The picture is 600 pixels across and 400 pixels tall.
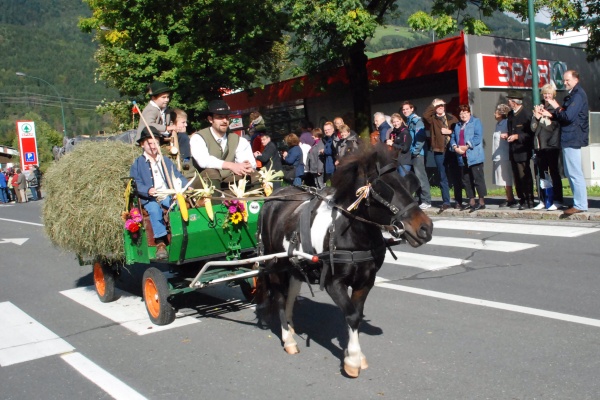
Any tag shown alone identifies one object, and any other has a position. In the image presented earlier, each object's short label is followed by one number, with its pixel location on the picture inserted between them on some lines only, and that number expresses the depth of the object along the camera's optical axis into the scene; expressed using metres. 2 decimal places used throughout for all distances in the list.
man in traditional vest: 7.33
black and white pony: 4.98
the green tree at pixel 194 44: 23.89
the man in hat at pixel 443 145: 14.27
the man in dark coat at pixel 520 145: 13.04
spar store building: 20.22
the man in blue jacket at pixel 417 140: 14.66
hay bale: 7.88
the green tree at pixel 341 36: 18.12
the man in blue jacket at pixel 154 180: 7.16
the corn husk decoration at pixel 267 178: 7.43
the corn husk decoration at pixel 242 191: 7.18
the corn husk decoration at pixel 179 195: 6.88
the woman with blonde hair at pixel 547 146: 11.94
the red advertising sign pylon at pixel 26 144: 49.56
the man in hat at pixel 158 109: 8.52
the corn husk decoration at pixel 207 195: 7.02
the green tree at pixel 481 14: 18.58
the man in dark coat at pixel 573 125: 11.34
